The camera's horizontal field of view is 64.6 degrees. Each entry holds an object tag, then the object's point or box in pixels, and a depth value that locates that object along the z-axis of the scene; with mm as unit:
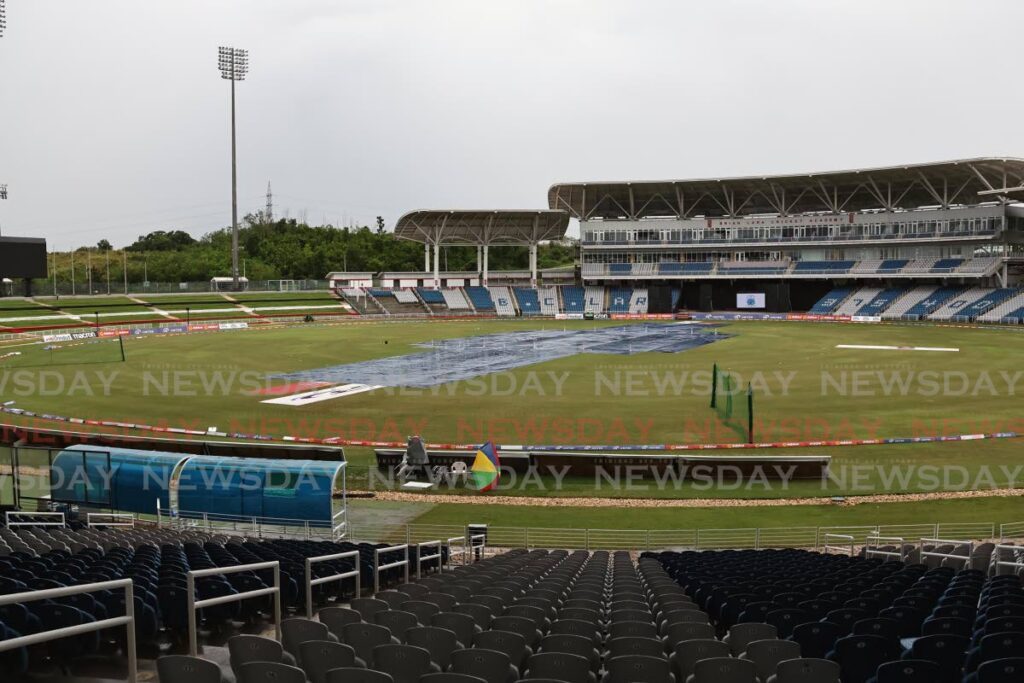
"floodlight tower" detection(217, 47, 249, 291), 113688
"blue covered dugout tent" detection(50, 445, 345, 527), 21250
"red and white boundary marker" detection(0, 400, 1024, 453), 31203
